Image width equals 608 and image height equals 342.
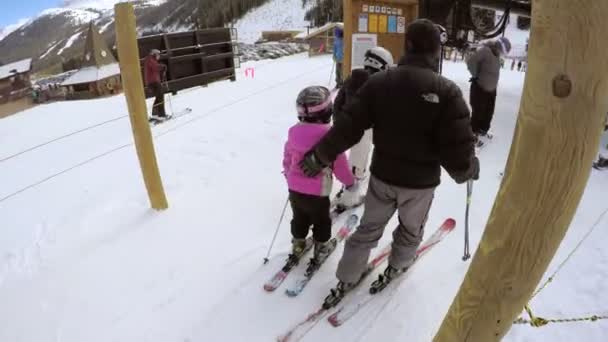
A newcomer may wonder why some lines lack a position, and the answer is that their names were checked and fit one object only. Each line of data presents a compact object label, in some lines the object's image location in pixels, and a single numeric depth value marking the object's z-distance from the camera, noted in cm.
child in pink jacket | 238
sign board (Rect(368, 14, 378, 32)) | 562
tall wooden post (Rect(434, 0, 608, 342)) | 98
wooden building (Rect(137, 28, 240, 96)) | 1020
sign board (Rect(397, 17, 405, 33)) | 602
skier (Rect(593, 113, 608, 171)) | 478
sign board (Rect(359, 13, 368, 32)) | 554
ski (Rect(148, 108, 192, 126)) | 771
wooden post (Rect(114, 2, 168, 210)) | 316
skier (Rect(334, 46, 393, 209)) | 300
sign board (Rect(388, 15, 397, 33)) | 588
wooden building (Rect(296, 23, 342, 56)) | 2014
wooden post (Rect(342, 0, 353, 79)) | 550
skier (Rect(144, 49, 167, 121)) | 795
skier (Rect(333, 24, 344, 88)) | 868
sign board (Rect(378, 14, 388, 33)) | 573
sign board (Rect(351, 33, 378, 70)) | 560
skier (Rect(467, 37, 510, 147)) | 512
